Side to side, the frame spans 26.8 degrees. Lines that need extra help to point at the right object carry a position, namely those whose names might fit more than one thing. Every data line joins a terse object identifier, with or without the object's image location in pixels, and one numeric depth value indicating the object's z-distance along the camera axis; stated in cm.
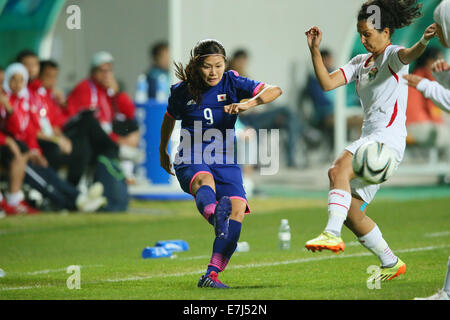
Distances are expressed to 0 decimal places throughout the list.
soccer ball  679
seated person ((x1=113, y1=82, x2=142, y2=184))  1581
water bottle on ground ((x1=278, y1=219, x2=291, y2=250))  990
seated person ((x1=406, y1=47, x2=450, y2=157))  1769
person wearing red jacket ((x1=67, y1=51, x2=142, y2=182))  1550
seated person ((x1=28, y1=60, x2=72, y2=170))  1499
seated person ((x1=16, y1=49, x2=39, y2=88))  1552
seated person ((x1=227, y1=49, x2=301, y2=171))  2060
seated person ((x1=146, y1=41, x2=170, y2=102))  1736
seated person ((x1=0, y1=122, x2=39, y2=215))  1430
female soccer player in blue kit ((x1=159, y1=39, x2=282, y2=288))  739
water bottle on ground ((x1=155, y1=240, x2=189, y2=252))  1009
